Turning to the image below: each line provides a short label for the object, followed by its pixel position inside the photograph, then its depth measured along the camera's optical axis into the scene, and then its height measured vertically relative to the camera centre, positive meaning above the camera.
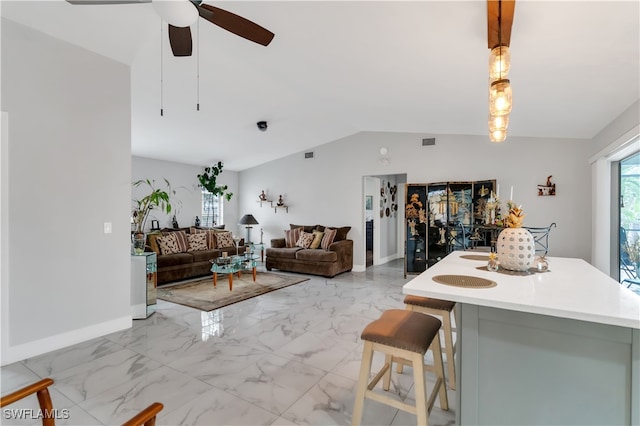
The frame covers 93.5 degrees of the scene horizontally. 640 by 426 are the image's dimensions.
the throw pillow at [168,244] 5.56 -0.59
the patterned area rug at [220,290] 4.23 -1.24
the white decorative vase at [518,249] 1.77 -0.21
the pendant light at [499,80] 1.69 +0.77
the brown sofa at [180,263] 5.31 -0.93
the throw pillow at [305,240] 6.45 -0.58
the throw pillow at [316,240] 6.32 -0.57
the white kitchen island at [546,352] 1.21 -0.62
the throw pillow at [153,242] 5.46 -0.54
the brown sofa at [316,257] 5.86 -0.90
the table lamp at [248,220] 7.56 -0.18
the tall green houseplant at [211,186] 7.28 +0.67
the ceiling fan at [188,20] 1.77 +1.32
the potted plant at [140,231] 3.81 -0.24
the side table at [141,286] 3.57 -0.89
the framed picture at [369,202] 6.77 +0.25
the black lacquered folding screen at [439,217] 5.18 -0.06
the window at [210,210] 7.84 +0.07
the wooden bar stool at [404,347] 1.52 -0.69
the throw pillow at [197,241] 6.15 -0.60
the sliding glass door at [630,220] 3.23 -0.08
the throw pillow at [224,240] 6.64 -0.60
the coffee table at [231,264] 4.84 -0.88
